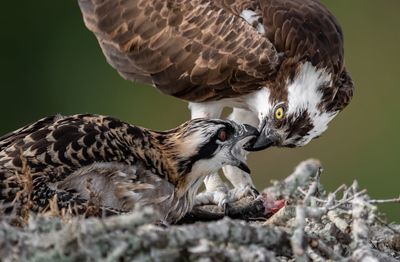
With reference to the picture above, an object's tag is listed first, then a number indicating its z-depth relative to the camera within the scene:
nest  10.68
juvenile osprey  12.66
